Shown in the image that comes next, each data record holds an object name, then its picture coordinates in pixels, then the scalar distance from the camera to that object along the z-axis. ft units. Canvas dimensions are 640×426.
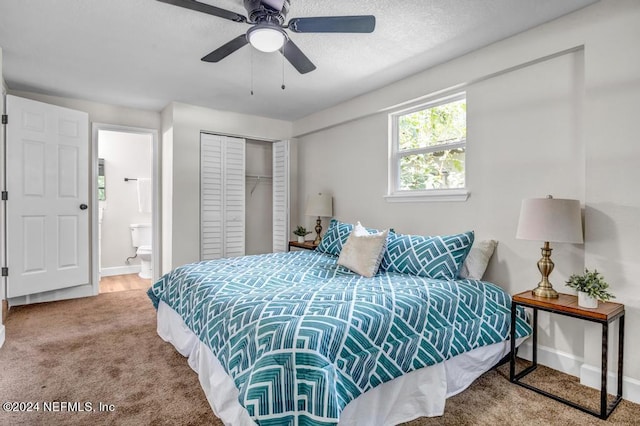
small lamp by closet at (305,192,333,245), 13.97
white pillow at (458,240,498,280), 8.55
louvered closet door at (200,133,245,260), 14.46
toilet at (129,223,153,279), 17.52
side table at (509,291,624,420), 5.98
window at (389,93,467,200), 10.10
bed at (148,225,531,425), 4.50
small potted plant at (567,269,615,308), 6.27
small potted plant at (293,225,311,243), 14.66
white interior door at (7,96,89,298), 11.62
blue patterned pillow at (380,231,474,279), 8.20
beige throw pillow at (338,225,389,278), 8.50
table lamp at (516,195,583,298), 6.68
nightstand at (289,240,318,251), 13.76
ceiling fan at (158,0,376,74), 6.07
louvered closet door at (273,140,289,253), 15.70
